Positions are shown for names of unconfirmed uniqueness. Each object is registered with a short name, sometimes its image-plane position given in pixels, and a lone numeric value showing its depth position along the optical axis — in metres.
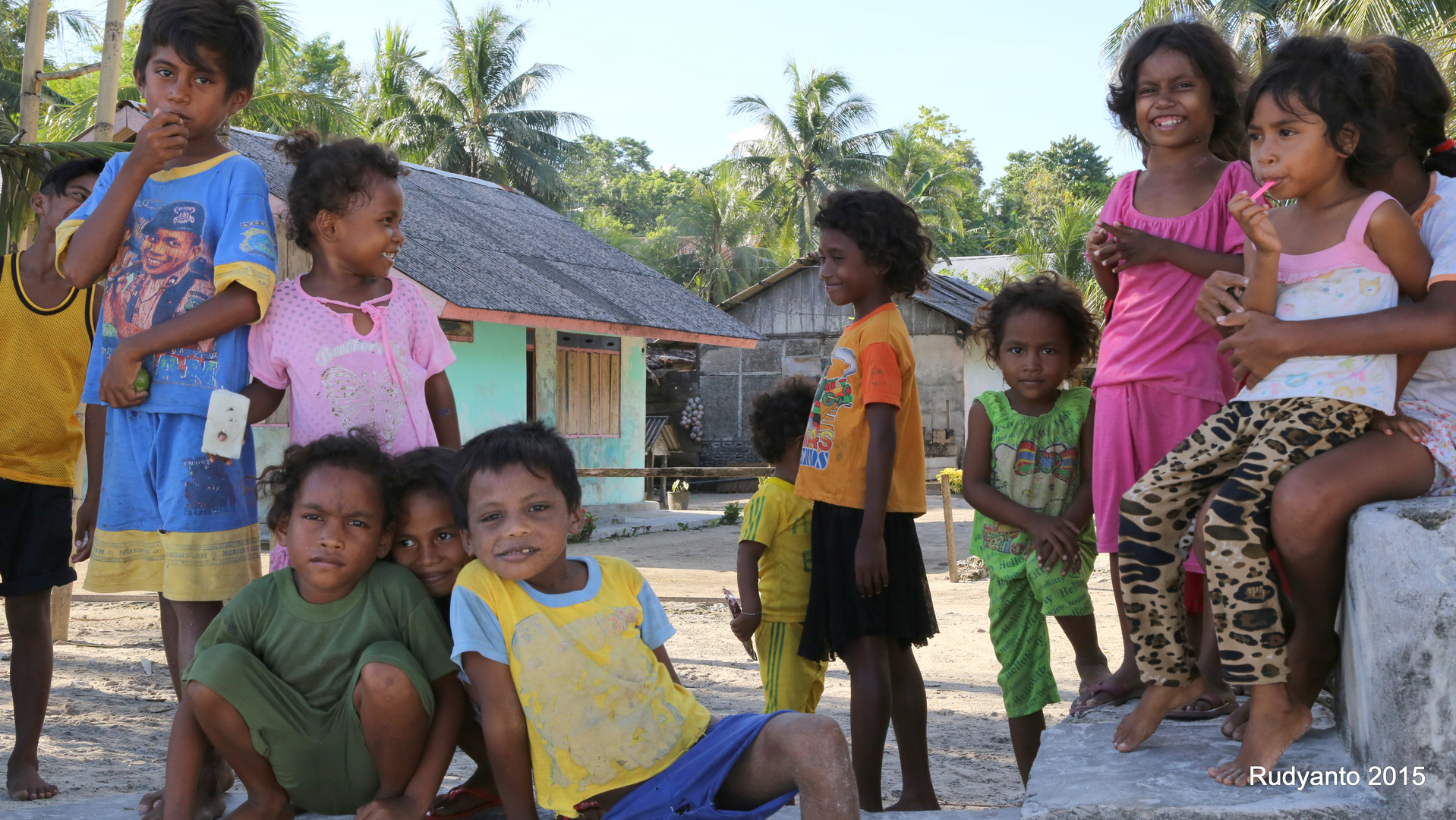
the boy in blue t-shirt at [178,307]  2.66
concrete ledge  1.90
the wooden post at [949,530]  8.94
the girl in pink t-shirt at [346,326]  2.79
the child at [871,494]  3.15
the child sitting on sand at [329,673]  2.33
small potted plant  16.12
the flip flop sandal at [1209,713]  2.59
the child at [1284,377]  2.16
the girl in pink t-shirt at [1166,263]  2.82
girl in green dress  3.10
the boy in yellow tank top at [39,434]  3.32
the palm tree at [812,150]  33.31
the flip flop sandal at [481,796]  2.70
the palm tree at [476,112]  29.31
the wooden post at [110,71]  6.30
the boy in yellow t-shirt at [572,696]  2.28
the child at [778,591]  3.45
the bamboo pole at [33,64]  6.62
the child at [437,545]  2.63
